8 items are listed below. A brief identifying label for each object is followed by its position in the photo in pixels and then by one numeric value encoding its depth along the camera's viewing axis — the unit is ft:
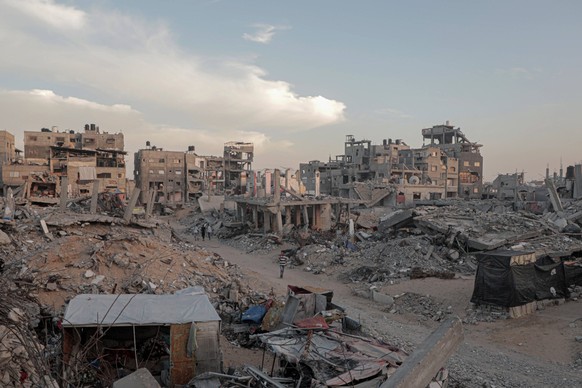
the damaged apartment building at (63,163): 143.74
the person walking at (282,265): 63.93
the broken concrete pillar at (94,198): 68.01
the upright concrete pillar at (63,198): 64.75
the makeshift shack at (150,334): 24.63
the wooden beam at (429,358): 16.55
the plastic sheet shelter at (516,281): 43.11
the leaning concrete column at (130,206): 61.05
